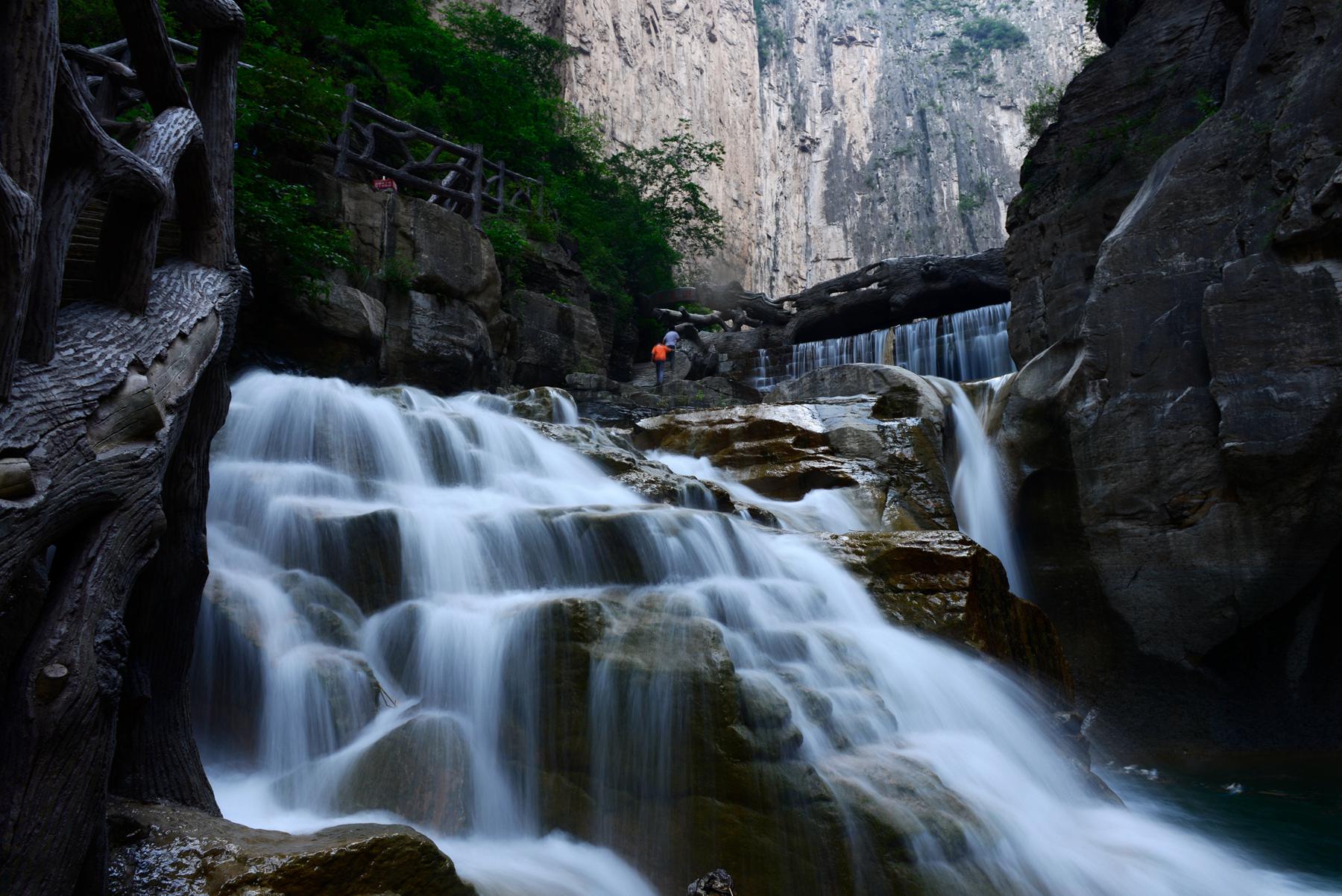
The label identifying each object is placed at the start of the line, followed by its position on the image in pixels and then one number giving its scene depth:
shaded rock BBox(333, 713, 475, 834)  3.39
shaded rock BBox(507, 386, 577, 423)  10.55
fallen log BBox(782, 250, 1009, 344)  19.81
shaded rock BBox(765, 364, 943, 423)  9.74
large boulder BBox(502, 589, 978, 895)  3.22
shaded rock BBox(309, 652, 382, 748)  3.75
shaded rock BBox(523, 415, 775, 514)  7.22
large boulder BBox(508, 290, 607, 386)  14.62
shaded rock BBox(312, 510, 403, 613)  4.71
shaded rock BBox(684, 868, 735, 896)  2.76
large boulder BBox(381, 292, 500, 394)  11.18
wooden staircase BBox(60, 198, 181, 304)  5.34
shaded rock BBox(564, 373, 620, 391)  14.59
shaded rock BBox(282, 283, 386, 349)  9.61
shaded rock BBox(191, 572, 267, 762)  3.62
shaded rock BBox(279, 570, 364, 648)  4.27
